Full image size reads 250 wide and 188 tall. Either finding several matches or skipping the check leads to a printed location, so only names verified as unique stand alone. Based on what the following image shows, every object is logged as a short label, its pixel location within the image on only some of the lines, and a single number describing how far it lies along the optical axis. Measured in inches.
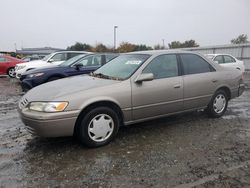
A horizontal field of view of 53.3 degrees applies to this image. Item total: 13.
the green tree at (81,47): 2448.3
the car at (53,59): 477.1
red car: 607.8
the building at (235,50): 868.6
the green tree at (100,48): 2234.3
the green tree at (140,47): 2251.1
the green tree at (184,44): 2491.9
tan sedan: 149.6
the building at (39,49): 3193.9
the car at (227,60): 522.1
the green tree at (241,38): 2605.8
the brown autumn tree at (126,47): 2238.7
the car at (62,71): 328.4
